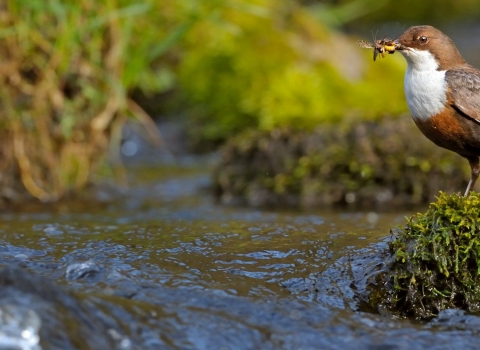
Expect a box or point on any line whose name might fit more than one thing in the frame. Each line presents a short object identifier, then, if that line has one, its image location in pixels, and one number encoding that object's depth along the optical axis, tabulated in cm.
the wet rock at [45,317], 500
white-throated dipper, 783
